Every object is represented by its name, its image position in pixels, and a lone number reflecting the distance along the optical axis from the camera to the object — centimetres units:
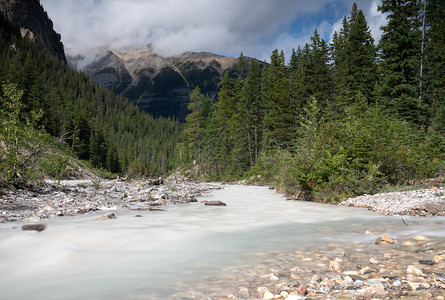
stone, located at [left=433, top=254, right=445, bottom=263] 397
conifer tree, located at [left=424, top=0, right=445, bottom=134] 2638
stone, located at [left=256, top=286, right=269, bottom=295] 317
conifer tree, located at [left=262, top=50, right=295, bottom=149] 3562
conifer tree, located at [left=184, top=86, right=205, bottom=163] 4953
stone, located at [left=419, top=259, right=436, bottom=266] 387
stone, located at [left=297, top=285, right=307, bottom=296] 296
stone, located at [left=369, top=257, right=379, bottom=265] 409
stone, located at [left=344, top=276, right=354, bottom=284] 326
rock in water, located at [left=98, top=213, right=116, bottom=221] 819
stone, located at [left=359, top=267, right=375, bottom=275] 364
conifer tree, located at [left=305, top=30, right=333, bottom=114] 3656
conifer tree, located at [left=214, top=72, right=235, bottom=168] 4906
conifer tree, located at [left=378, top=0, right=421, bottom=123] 2502
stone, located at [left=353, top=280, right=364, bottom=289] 312
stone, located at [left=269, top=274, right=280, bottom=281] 360
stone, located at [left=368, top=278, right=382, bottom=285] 320
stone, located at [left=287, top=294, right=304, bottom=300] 278
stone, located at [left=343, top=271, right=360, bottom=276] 361
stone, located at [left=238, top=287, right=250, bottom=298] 309
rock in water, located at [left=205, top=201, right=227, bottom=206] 1273
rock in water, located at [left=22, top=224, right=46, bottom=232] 633
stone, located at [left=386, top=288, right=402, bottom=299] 280
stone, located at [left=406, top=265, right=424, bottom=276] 347
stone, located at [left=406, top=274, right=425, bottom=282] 316
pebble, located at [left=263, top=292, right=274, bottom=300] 295
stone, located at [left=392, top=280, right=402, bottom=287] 306
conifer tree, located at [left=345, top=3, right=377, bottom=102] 3142
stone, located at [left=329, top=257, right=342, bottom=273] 387
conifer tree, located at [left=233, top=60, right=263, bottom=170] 4272
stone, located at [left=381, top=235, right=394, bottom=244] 536
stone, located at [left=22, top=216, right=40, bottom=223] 741
